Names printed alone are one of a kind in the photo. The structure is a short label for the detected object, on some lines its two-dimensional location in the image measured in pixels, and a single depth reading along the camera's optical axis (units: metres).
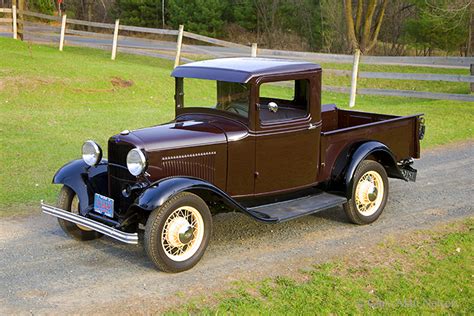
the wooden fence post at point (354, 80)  17.19
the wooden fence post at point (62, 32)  24.66
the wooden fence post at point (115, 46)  23.01
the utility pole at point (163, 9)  41.67
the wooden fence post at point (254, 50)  19.56
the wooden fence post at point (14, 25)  24.71
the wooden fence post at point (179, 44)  20.82
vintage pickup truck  5.82
